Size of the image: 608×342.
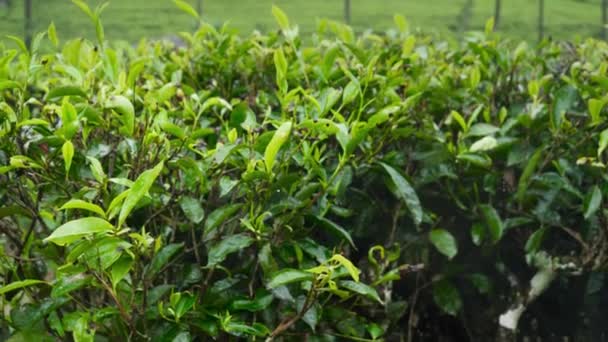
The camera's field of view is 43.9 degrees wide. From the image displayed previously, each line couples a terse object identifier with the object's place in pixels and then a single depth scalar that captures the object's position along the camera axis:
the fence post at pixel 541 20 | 14.04
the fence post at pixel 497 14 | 12.68
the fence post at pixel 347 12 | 13.16
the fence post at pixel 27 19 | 11.05
